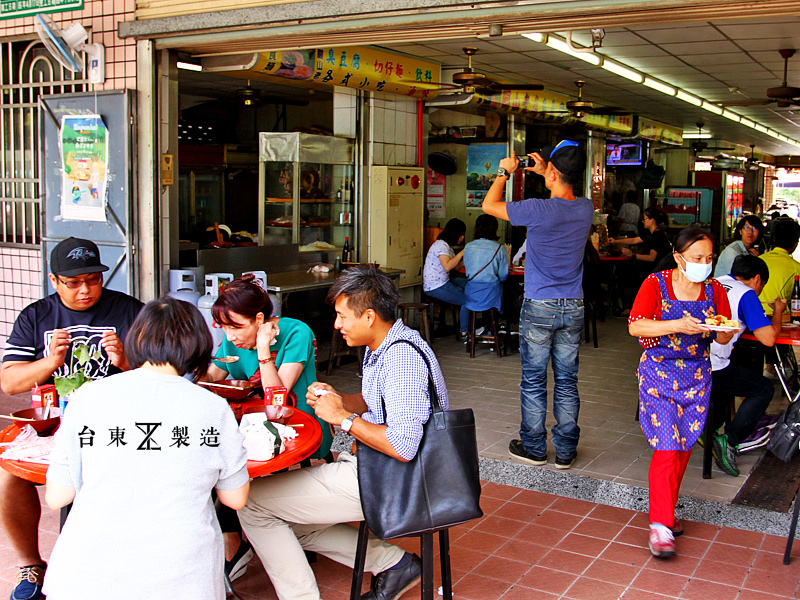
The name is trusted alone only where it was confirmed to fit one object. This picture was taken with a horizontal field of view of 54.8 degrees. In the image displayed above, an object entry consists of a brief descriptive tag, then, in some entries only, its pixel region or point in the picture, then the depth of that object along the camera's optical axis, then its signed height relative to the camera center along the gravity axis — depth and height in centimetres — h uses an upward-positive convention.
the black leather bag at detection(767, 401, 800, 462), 379 -102
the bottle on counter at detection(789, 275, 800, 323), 579 -60
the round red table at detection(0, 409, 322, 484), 263 -84
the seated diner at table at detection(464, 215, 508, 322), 799 -49
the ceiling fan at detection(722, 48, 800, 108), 823 +146
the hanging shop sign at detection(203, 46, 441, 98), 625 +146
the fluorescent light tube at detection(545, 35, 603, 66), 800 +193
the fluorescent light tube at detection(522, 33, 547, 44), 766 +190
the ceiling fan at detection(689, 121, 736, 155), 1661 +181
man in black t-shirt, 319 -53
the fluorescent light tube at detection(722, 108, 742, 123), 1480 +223
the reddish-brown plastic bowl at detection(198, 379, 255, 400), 338 -74
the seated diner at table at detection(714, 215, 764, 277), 744 -14
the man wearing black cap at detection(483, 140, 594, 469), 460 -36
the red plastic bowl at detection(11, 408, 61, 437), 299 -80
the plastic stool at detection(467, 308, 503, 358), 810 -115
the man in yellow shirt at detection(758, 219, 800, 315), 604 -34
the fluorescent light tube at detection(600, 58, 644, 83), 956 +202
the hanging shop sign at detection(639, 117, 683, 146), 1545 +202
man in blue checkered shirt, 273 -81
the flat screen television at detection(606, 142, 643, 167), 1551 +147
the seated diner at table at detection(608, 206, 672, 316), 908 -17
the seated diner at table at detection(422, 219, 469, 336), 845 -49
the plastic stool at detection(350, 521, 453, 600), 282 -129
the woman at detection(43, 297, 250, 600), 214 -75
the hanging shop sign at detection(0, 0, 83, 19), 516 +145
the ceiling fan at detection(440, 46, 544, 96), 747 +143
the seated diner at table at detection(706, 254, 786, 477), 473 -97
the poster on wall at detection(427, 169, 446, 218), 1240 +50
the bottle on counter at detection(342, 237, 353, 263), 855 -32
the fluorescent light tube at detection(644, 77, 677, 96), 1095 +208
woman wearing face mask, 369 -68
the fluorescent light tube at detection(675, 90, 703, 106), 1226 +214
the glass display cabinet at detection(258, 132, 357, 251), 819 +35
